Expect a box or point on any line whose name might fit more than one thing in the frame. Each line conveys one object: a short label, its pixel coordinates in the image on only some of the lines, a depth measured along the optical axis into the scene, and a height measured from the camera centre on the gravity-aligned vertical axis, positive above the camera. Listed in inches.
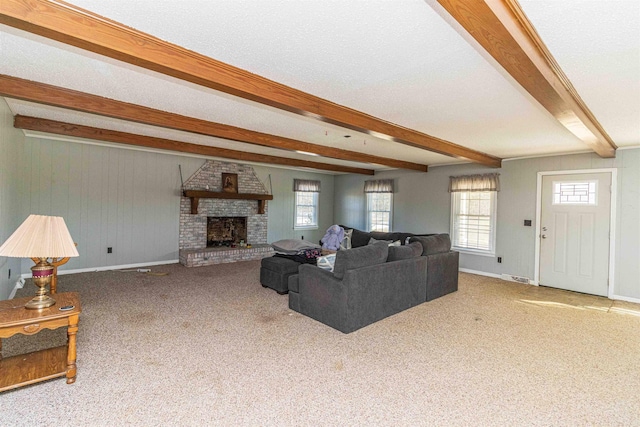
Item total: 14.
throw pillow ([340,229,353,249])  301.0 -30.7
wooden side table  82.3 -40.0
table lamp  83.7 -11.6
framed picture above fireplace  291.0 +22.9
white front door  196.2 -11.9
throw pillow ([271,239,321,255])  284.8 -34.7
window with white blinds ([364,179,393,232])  318.7 +6.6
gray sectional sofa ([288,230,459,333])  133.6 -35.3
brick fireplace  269.6 -14.8
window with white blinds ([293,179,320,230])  345.4 +5.9
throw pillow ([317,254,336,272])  148.3 -25.4
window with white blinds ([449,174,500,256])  245.0 -0.6
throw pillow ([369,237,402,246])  238.8 -24.9
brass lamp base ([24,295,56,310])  88.6 -28.4
